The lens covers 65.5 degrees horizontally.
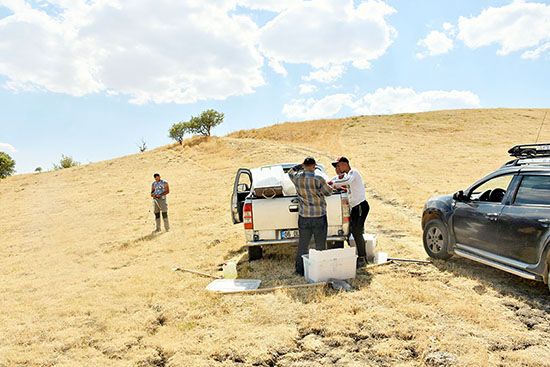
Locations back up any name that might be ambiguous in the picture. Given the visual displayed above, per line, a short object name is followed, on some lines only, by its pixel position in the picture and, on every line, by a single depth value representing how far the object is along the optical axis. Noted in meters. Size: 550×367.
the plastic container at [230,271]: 7.42
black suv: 5.64
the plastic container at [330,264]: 6.47
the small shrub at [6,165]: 51.92
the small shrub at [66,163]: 48.75
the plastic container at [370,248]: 7.87
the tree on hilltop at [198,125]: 45.78
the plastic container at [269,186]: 7.78
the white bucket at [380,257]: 7.71
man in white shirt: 7.33
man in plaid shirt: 6.74
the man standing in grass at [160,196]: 13.42
